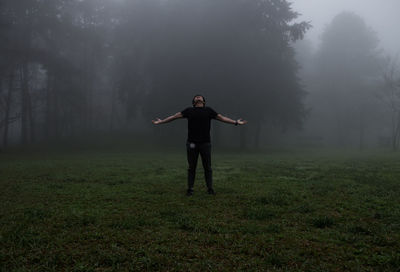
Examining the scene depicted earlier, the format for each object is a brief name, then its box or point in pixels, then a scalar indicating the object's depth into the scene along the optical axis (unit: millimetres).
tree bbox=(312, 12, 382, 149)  46781
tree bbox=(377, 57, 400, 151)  33428
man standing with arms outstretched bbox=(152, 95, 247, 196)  7977
